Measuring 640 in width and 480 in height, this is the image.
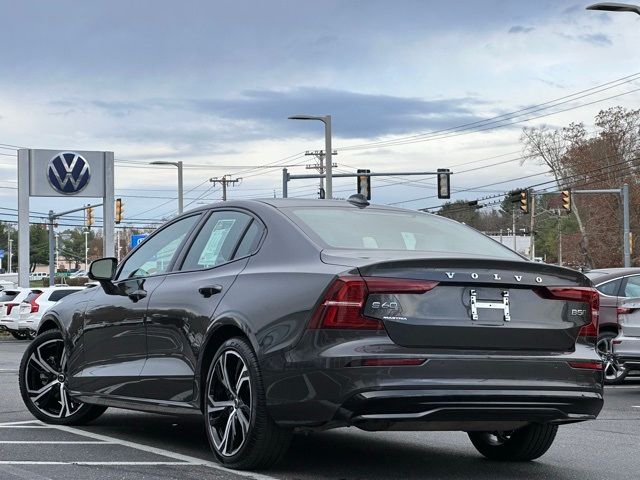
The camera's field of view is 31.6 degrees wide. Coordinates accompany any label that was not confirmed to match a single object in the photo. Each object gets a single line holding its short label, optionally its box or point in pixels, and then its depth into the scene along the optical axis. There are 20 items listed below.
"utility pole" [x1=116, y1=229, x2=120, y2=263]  154.00
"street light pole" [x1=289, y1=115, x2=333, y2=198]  37.62
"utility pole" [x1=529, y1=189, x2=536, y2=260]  87.94
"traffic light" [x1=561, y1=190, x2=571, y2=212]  44.59
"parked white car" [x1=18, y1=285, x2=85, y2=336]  31.62
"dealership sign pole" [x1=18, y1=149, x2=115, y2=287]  39.53
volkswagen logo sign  40.09
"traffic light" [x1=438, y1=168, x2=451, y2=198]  40.78
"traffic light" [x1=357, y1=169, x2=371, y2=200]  41.34
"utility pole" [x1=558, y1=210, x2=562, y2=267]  85.63
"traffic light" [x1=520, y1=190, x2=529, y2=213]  42.81
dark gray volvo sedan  5.73
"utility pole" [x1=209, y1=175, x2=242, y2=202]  84.51
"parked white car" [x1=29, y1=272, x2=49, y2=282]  166.90
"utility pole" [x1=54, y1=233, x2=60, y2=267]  183.69
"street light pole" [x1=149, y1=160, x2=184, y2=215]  46.44
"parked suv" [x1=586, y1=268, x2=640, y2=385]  15.20
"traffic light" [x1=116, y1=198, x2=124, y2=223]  50.25
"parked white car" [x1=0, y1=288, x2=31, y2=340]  32.16
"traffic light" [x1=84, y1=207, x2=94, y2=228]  58.66
